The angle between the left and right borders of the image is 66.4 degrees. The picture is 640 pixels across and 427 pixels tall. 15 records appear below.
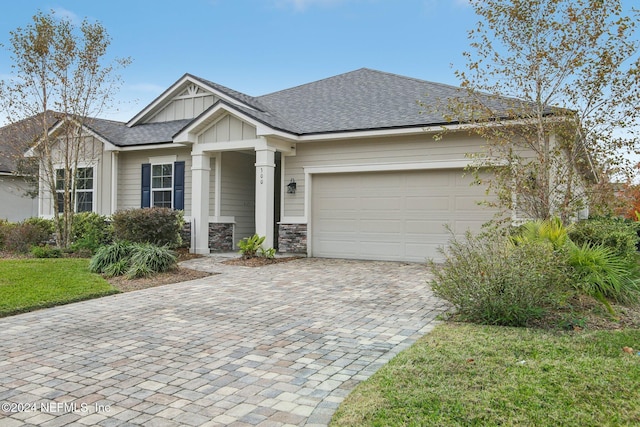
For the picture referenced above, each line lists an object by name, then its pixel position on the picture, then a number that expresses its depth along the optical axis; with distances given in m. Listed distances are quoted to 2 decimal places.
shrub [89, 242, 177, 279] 9.39
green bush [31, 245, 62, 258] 12.08
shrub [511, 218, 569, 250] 6.86
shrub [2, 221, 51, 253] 13.45
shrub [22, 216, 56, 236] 14.64
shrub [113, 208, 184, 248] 11.72
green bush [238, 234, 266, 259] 11.66
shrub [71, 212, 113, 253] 14.40
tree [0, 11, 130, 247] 12.69
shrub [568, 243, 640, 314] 6.55
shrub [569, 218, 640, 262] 7.71
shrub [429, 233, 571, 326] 5.57
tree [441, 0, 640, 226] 7.91
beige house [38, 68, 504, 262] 11.63
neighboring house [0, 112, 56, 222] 19.58
